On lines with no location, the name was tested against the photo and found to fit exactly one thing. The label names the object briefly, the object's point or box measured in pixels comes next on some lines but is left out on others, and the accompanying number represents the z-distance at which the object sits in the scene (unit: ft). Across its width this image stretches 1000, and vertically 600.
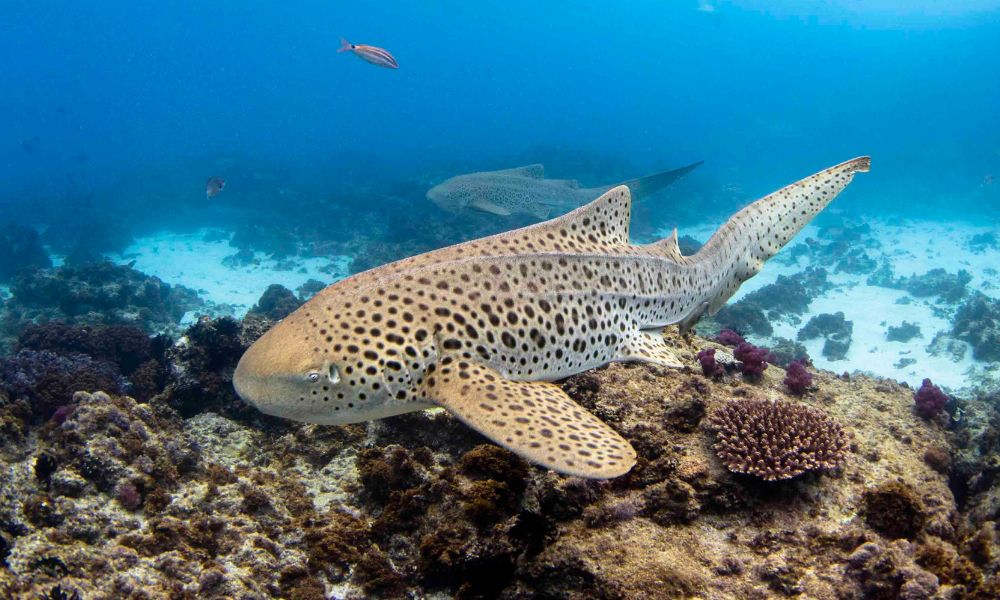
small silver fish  48.91
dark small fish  57.36
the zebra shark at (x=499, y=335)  11.35
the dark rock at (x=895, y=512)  11.02
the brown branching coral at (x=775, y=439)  11.95
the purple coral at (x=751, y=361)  19.19
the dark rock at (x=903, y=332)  62.28
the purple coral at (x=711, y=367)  18.31
